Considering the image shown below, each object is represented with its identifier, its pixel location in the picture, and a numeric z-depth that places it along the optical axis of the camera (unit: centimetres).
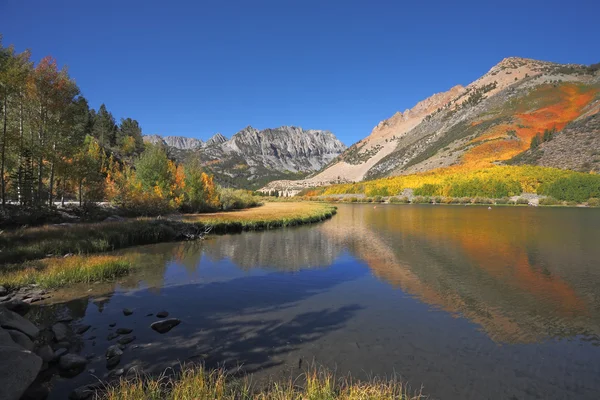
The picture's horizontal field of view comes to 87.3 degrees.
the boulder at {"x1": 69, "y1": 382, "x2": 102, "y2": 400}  650
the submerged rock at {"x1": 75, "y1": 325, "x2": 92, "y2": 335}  997
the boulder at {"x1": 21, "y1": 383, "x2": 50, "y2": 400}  652
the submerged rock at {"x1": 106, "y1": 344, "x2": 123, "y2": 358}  846
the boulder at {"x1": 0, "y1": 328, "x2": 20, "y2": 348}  695
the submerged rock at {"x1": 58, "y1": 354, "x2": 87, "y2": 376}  764
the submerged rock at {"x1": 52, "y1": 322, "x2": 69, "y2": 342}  934
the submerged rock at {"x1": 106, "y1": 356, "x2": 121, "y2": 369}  795
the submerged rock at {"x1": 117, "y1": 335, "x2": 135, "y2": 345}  930
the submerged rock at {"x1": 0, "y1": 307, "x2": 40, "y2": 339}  834
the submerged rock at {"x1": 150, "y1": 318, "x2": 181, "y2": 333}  1029
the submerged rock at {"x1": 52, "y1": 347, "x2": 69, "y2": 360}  804
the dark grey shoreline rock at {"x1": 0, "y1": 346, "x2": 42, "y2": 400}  578
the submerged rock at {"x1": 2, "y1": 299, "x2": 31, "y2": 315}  1107
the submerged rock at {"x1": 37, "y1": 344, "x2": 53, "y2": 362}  792
